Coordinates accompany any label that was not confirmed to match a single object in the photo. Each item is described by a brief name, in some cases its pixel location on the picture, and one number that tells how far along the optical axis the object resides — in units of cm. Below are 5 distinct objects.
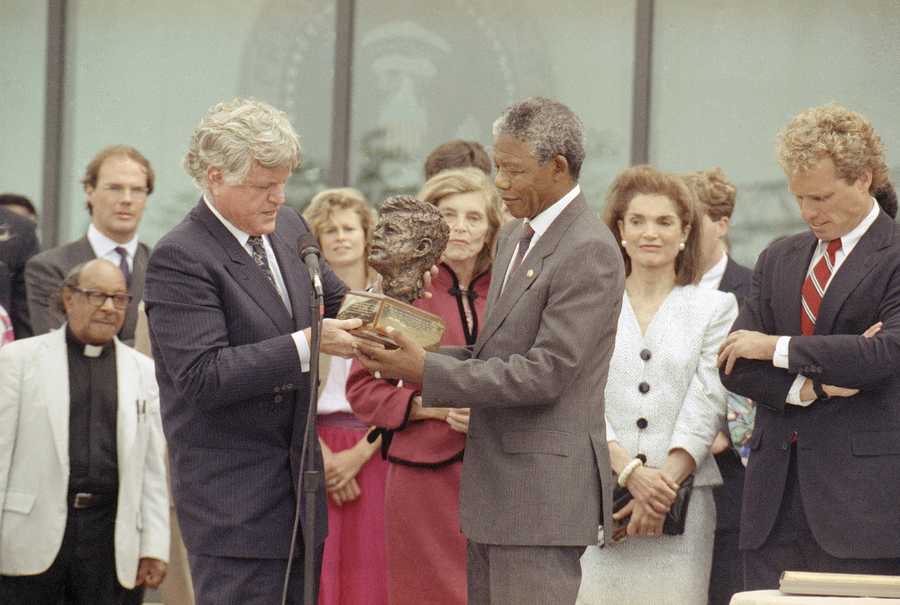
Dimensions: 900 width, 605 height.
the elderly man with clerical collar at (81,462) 1341
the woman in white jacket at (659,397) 1189
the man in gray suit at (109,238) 1570
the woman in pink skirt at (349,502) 1339
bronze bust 988
